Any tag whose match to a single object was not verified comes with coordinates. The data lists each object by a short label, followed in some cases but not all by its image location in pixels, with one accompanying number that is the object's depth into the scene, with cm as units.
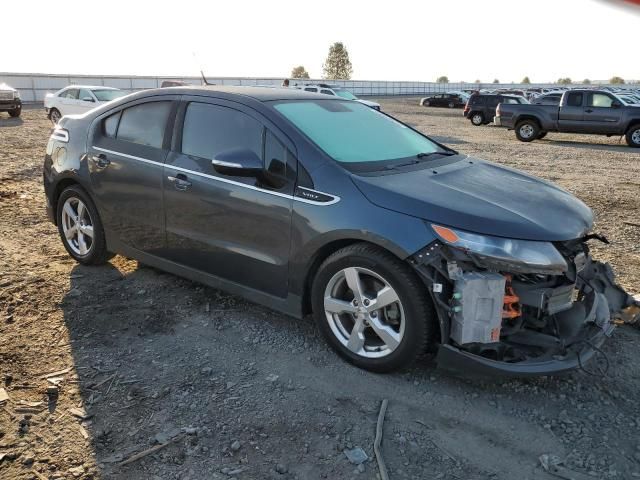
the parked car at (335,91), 2445
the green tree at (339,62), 10944
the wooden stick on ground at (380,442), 255
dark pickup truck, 1697
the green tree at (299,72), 10016
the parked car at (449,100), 4134
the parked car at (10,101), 2152
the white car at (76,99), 1802
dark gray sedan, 301
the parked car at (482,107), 2605
